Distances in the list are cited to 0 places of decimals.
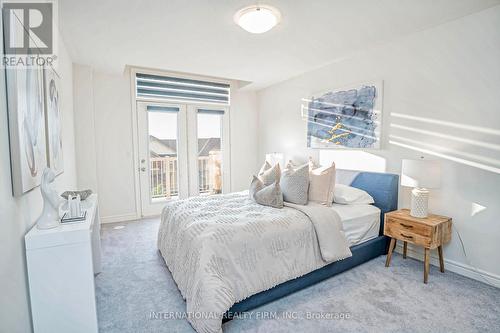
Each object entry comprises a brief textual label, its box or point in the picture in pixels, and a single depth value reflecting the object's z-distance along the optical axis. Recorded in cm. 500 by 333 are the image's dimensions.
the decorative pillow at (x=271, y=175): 302
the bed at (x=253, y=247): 181
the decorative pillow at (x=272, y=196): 268
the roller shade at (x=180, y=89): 445
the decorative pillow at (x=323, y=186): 288
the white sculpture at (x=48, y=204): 153
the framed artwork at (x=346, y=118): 321
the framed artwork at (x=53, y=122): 198
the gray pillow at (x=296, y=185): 281
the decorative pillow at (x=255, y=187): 294
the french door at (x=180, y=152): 455
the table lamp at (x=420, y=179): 241
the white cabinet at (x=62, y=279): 146
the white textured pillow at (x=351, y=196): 301
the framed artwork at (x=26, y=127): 129
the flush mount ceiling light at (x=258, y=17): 215
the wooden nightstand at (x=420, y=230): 234
